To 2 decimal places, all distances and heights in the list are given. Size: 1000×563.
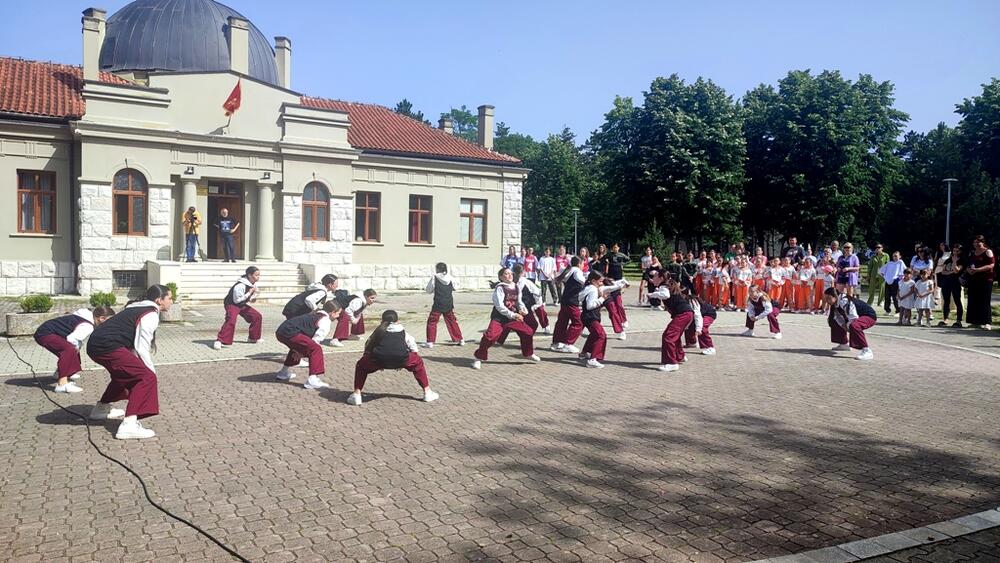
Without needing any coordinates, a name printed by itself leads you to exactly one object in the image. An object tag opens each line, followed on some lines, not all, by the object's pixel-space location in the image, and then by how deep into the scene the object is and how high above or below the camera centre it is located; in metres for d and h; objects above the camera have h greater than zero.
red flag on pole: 26.28 +5.09
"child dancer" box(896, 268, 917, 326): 19.84 -0.93
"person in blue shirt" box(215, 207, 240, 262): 26.19 +0.60
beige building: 24.30 +2.68
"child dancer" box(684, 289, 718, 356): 14.28 -1.33
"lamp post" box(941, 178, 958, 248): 39.34 +1.89
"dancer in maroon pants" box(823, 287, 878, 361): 14.30 -1.14
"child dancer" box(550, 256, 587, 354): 14.16 -0.92
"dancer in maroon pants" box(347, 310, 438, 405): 9.57 -1.27
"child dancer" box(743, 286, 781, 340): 16.86 -1.16
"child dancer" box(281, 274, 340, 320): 11.79 -0.79
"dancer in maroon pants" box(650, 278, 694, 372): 12.75 -1.16
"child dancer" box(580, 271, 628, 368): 12.82 -1.01
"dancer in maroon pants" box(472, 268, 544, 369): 12.71 -1.09
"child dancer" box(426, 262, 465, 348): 14.47 -0.86
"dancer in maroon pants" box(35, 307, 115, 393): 10.11 -1.24
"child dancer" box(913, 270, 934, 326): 19.50 -0.78
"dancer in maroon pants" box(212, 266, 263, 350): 14.40 -1.00
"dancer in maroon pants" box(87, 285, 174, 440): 8.02 -1.18
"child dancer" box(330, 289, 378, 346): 14.11 -1.38
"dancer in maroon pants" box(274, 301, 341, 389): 10.80 -1.22
